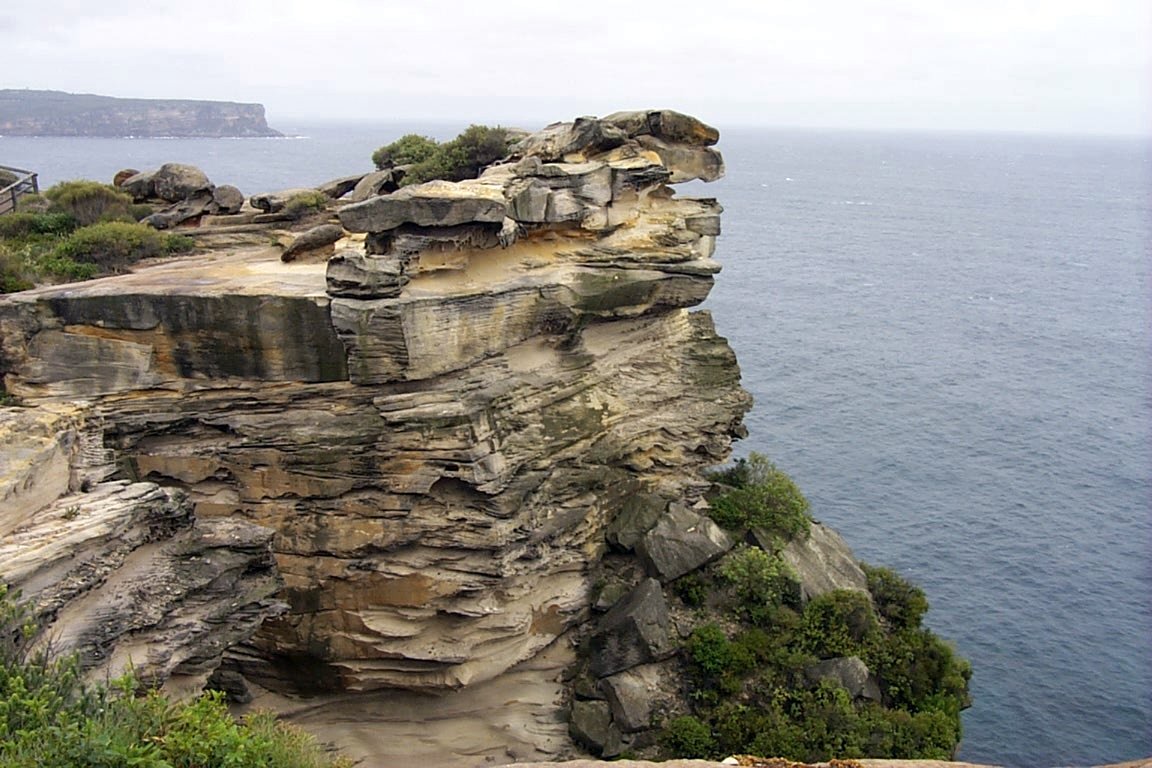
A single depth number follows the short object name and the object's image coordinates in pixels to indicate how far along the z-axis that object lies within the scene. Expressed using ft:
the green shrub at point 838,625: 102.47
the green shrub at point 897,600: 113.60
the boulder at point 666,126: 115.44
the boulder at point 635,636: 97.96
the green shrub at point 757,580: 104.32
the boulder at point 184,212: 125.18
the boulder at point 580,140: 110.11
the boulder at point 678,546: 104.47
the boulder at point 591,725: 95.45
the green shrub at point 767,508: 114.11
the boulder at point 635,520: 107.04
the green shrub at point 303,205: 124.57
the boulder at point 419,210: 86.94
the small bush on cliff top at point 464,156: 128.36
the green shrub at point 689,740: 91.71
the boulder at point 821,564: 111.04
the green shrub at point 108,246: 103.76
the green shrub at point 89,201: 122.31
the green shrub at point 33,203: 128.67
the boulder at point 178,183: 134.00
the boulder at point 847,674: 98.32
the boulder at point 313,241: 101.40
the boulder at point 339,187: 139.03
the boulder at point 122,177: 147.23
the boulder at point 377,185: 127.94
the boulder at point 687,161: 115.96
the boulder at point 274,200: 127.34
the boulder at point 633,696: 94.94
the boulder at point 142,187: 139.64
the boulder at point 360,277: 83.35
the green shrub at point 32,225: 115.34
